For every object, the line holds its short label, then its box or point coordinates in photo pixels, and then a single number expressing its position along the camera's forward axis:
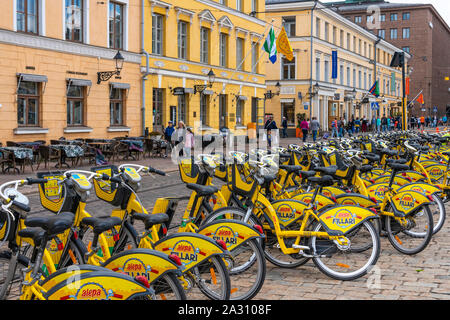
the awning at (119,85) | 23.64
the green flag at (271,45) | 28.49
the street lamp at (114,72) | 22.48
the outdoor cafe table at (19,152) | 15.84
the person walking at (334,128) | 39.66
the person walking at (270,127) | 28.62
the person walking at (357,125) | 50.51
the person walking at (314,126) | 35.30
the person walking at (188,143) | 22.03
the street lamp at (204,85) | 29.63
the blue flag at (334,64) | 45.28
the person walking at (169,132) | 24.05
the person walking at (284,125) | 41.22
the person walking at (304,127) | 34.03
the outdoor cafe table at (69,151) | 17.42
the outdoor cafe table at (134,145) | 20.95
